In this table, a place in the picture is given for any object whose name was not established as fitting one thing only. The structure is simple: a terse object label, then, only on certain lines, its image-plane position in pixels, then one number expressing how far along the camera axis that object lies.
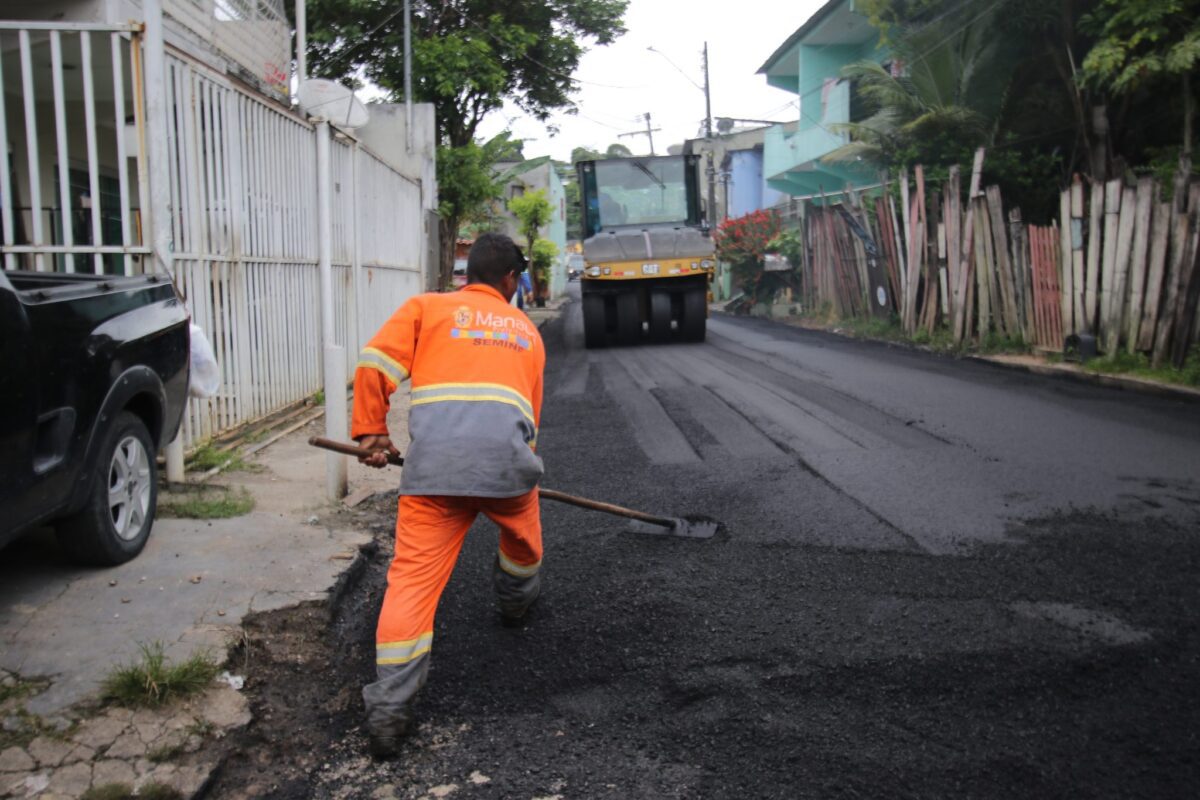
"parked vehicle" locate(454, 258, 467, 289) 36.27
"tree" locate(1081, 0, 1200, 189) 11.55
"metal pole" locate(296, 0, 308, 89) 12.37
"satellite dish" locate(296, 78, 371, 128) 10.79
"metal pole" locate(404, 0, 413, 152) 19.33
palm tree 16.16
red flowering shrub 25.62
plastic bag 5.57
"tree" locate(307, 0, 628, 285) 22.36
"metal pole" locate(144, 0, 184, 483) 5.55
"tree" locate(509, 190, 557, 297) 34.22
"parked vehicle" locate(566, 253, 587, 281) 67.74
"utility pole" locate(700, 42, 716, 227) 34.25
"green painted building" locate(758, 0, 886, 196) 23.41
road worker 3.10
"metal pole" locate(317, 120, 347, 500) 5.74
